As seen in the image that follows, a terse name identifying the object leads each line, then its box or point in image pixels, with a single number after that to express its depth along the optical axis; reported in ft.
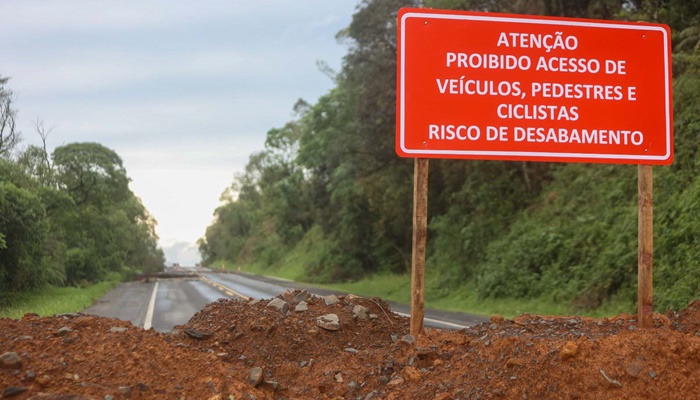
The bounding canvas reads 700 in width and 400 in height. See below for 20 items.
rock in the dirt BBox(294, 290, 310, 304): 34.32
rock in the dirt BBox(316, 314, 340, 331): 29.99
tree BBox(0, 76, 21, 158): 98.97
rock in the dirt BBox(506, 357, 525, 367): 20.08
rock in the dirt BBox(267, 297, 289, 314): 32.27
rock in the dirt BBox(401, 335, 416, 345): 24.99
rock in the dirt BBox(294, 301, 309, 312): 32.40
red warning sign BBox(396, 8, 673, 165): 26.08
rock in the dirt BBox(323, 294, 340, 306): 33.24
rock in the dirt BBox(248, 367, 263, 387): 22.57
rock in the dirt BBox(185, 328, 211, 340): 29.12
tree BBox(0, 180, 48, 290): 72.18
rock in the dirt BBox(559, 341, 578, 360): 19.54
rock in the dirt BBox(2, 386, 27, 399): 18.21
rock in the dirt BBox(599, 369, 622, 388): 18.60
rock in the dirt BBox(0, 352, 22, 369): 19.52
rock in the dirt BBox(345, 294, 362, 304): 33.84
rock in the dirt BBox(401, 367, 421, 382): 21.89
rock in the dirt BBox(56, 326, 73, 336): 24.29
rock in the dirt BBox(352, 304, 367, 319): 31.73
